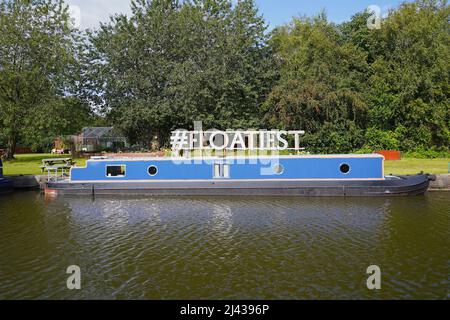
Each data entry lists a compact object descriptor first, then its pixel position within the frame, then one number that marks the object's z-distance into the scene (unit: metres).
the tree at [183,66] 36.78
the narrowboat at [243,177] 18.97
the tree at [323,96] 35.81
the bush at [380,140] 35.41
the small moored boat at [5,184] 22.22
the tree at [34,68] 37.59
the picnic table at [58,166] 22.39
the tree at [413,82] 35.53
